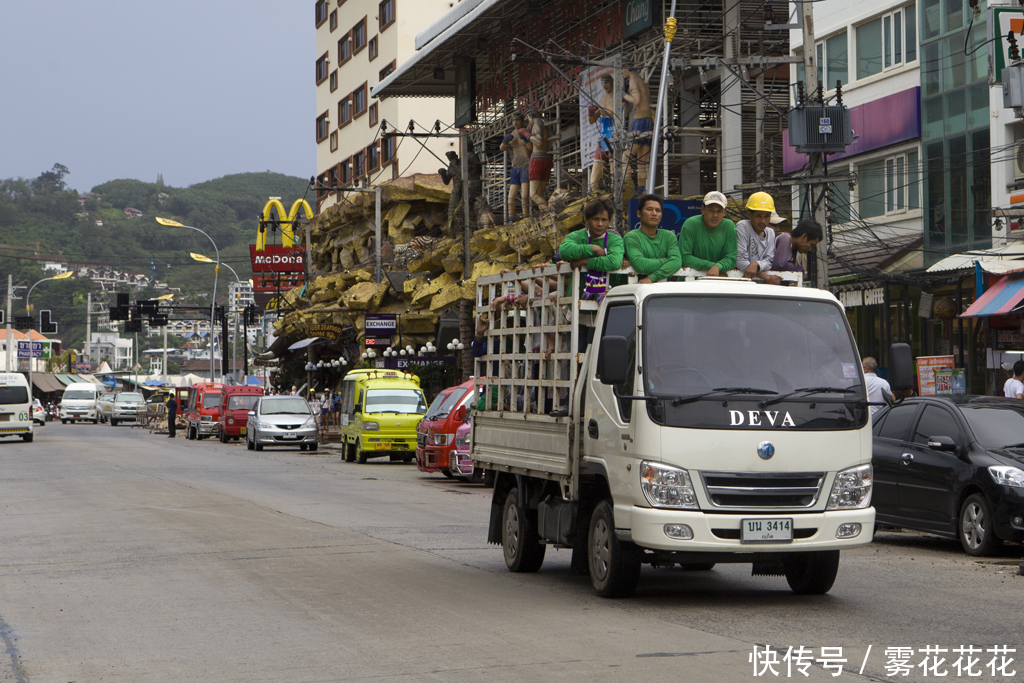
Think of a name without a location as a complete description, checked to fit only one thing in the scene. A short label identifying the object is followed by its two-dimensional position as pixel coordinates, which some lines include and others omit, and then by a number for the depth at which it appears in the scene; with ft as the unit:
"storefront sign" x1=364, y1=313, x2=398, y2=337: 155.74
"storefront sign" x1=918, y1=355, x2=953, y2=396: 81.66
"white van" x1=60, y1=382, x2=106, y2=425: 255.70
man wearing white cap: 33.86
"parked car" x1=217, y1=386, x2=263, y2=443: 154.61
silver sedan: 128.16
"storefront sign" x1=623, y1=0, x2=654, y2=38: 120.26
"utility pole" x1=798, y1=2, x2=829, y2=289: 71.61
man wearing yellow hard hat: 34.22
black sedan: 41.34
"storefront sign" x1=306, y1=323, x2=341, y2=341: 184.14
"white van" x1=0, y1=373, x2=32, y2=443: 143.88
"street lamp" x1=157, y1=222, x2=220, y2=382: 192.44
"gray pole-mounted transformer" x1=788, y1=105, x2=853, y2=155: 73.51
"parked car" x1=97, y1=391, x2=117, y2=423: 258.35
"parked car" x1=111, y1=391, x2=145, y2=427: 242.78
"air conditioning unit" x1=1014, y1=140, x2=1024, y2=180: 84.48
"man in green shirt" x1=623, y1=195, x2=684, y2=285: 32.68
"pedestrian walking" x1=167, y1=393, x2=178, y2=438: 179.83
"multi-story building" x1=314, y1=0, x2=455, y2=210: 211.20
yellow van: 102.42
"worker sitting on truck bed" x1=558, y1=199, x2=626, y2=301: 32.78
